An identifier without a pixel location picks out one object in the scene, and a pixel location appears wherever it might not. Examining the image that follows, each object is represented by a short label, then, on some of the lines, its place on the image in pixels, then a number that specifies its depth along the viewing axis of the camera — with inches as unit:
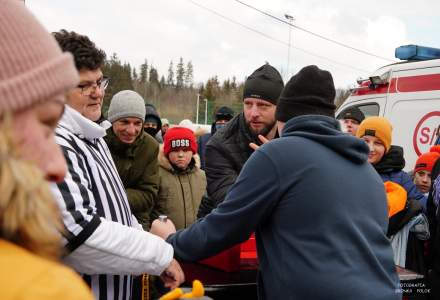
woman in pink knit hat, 27.0
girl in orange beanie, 152.9
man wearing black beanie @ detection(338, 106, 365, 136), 224.4
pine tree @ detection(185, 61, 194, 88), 3427.7
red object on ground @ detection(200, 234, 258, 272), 88.5
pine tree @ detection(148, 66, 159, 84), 2768.2
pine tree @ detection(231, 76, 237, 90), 2955.2
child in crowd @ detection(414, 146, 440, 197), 177.9
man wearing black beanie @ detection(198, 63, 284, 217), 116.9
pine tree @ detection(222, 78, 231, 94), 2813.5
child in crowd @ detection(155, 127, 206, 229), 157.6
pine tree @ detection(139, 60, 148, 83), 3225.4
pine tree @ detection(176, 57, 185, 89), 3435.0
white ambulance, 213.5
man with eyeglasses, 63.0
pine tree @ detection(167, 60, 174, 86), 3403.1
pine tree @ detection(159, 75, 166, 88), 2668.6
